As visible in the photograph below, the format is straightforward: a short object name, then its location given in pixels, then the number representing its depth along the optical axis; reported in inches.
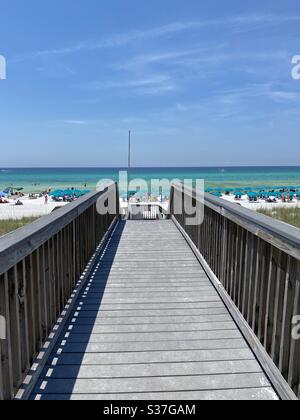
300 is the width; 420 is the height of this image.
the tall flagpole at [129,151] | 629.7
